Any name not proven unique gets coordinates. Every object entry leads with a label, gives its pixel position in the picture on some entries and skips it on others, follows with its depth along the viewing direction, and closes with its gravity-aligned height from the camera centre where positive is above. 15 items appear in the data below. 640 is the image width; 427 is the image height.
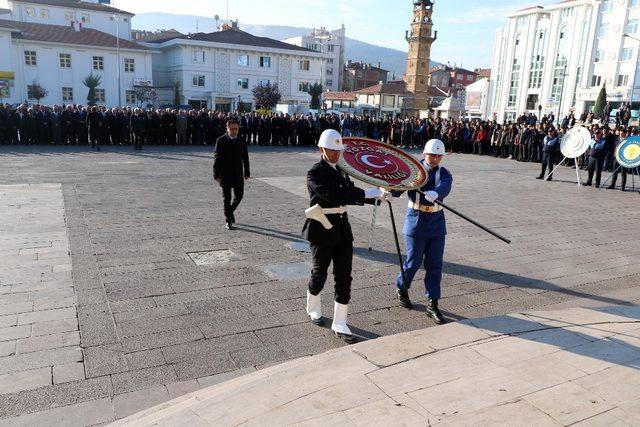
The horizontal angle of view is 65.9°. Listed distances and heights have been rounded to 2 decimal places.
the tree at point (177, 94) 54.03 +1.83
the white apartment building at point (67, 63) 44.84 +4.19
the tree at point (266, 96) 54.24 +2.12
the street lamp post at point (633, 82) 53.97 +5.48
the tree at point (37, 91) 45.78 +1.27
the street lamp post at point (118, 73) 48.66 +3.58
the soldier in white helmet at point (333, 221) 4.40 -0.92
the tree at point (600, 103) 47.94 +2.67
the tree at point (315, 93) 59.84 +2.95
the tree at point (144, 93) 50.12 +1.72
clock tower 69.94 +9.11
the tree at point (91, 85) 47.84 +2.15
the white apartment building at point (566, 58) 55.84 +9.03
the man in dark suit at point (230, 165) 8.23 -0.85
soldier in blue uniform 5.05 -1.06
